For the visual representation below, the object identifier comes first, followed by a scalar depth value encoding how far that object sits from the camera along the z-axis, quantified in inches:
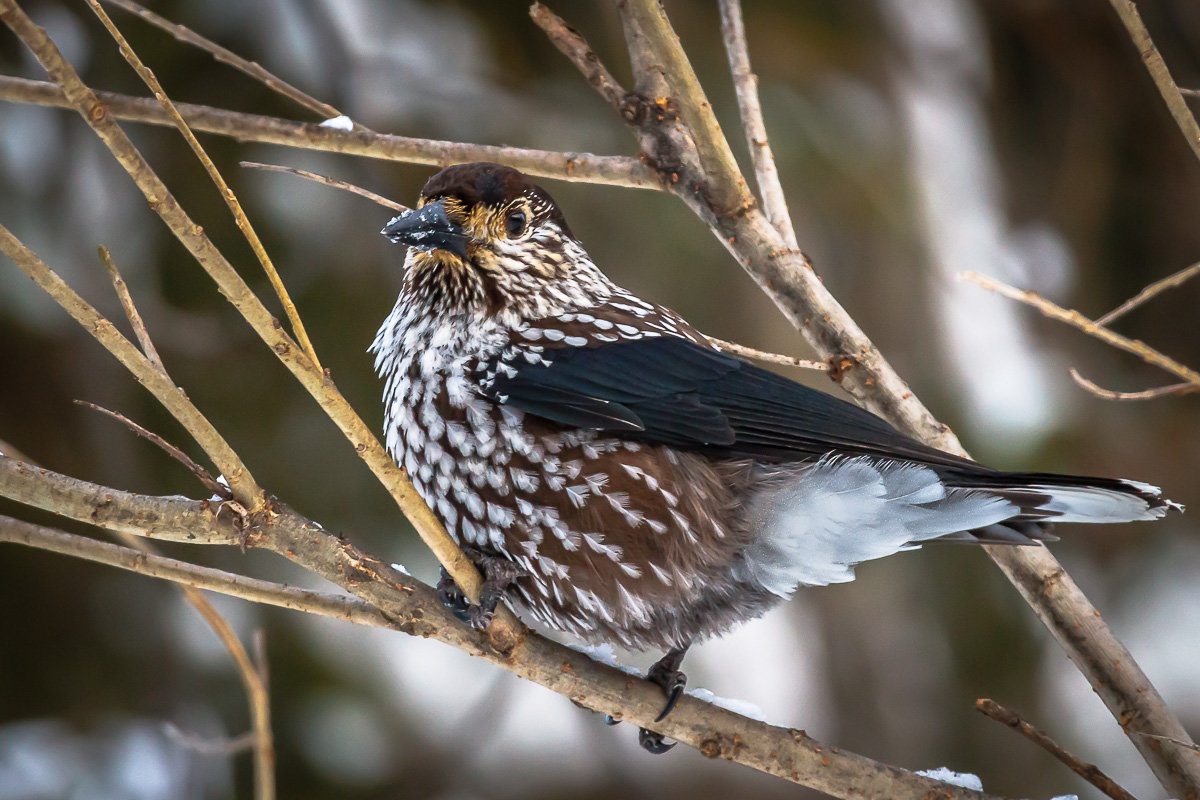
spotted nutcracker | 183.9
